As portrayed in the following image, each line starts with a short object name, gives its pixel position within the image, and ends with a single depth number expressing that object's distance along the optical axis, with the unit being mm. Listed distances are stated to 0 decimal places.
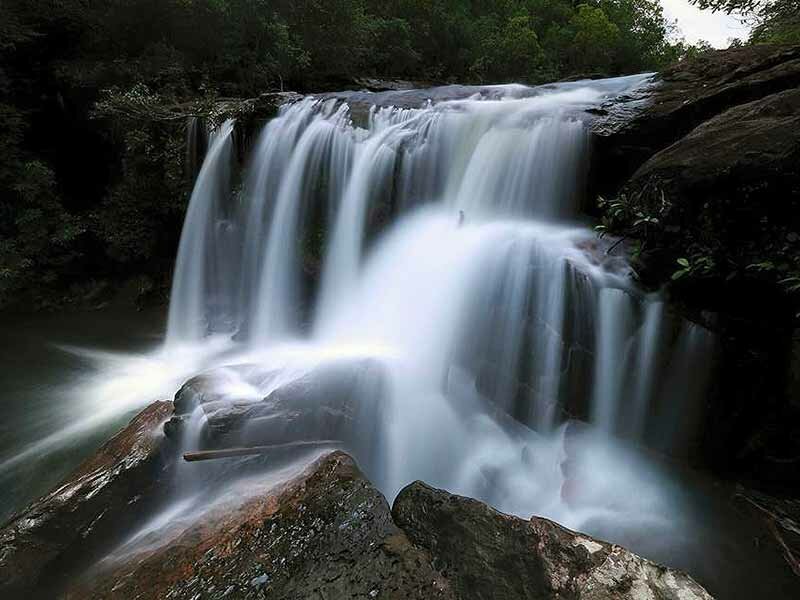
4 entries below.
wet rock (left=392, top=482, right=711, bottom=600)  1893
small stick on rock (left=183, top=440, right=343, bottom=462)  3221
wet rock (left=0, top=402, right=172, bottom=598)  2508
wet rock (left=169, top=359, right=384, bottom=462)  3346
